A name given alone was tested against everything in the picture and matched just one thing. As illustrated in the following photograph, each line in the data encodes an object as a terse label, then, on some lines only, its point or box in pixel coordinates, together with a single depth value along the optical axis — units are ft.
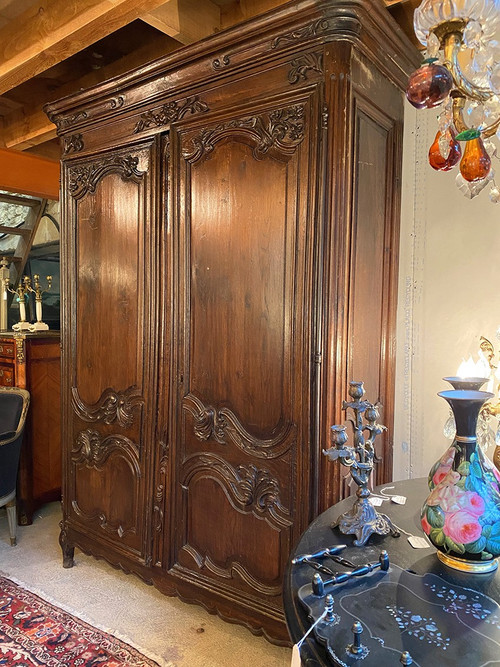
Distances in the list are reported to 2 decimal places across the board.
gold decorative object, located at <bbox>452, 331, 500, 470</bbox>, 3.53
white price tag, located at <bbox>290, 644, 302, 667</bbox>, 2.57
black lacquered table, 2.44
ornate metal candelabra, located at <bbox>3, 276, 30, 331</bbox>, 11.62
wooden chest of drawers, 9.92
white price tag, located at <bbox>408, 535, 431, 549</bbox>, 3.59
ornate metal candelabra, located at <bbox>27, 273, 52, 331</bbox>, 11.65
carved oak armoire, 5.30
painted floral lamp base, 3.04
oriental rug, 5.86
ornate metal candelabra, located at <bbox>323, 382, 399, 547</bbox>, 3.64
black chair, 8.57
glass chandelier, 2.85
